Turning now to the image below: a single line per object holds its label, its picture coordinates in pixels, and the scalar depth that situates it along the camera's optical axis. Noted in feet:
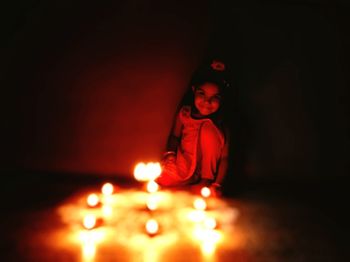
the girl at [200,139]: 7.66
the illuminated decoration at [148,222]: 6.05
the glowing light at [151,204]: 7.30
